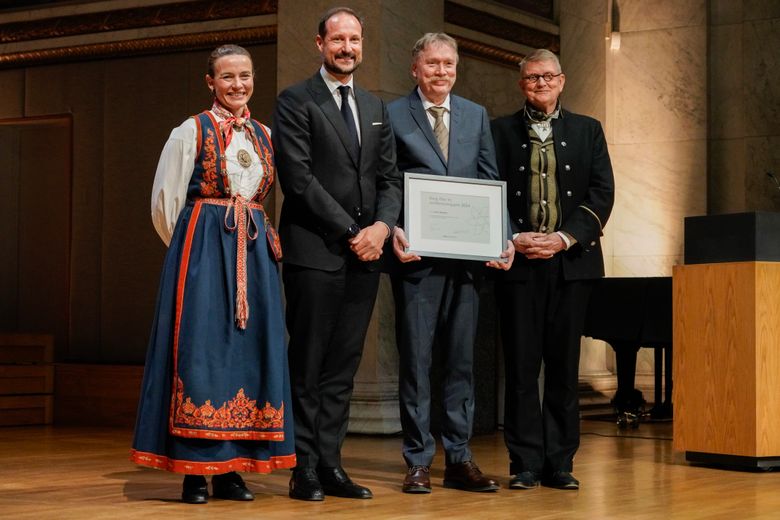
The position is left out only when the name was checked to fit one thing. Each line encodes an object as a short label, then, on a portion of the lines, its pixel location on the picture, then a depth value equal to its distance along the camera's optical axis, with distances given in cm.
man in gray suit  485
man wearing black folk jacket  505
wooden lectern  579
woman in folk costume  439
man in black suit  461
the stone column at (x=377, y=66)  765
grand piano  827
